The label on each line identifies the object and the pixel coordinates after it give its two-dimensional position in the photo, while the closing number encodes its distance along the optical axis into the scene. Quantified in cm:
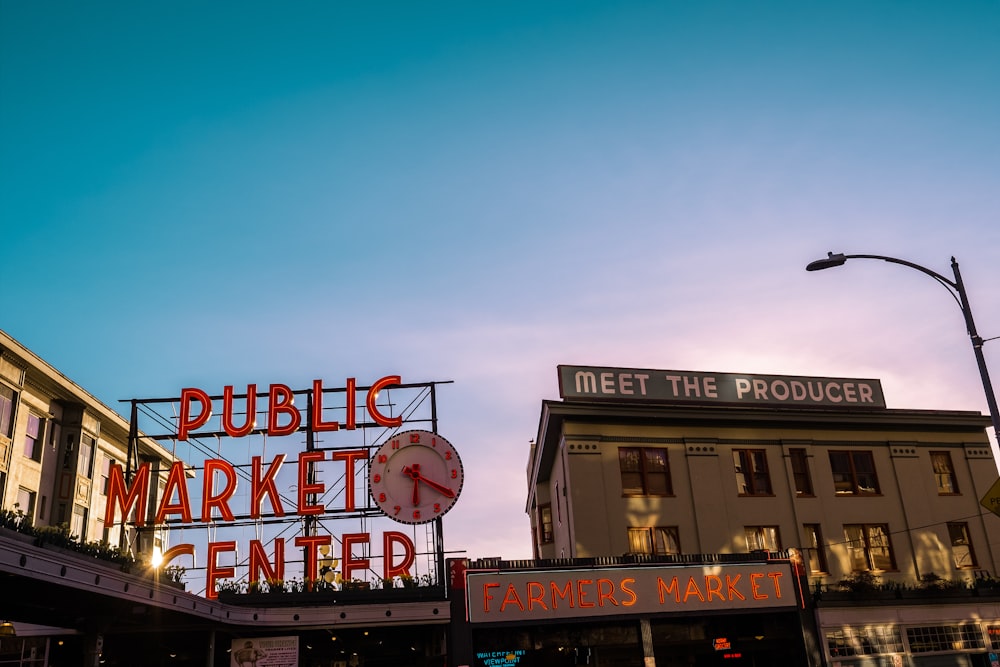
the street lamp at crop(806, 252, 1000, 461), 1723
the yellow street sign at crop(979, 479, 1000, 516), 1594
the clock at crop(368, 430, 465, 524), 3688
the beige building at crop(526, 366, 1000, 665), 3419
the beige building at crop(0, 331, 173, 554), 4134
